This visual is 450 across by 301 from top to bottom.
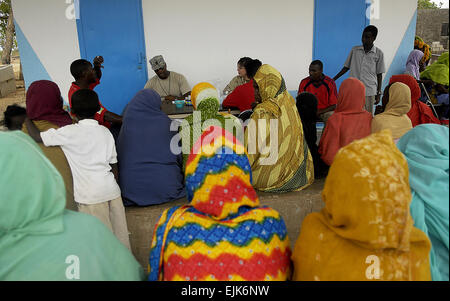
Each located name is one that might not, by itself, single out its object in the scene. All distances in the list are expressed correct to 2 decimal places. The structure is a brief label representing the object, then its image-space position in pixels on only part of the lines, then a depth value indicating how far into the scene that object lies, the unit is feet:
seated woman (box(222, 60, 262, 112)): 14.60
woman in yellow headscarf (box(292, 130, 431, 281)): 4.12
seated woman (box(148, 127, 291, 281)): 4.76
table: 13.92
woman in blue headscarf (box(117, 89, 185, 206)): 8.76
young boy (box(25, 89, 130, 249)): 7.73
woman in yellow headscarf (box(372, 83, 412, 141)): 10.06
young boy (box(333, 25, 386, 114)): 17.58
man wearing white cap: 18.08
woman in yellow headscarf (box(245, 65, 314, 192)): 9.42
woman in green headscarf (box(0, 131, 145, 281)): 4.16
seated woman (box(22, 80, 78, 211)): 8.24
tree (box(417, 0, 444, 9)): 62.54
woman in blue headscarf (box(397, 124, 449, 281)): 4.97
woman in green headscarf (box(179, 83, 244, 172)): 9.36
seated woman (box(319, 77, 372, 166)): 9.94
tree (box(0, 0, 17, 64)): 37.22
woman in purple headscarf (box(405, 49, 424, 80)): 20.63
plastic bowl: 14.96
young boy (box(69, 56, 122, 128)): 11.05
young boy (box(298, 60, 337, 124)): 14.79
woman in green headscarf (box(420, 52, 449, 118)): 15.12
